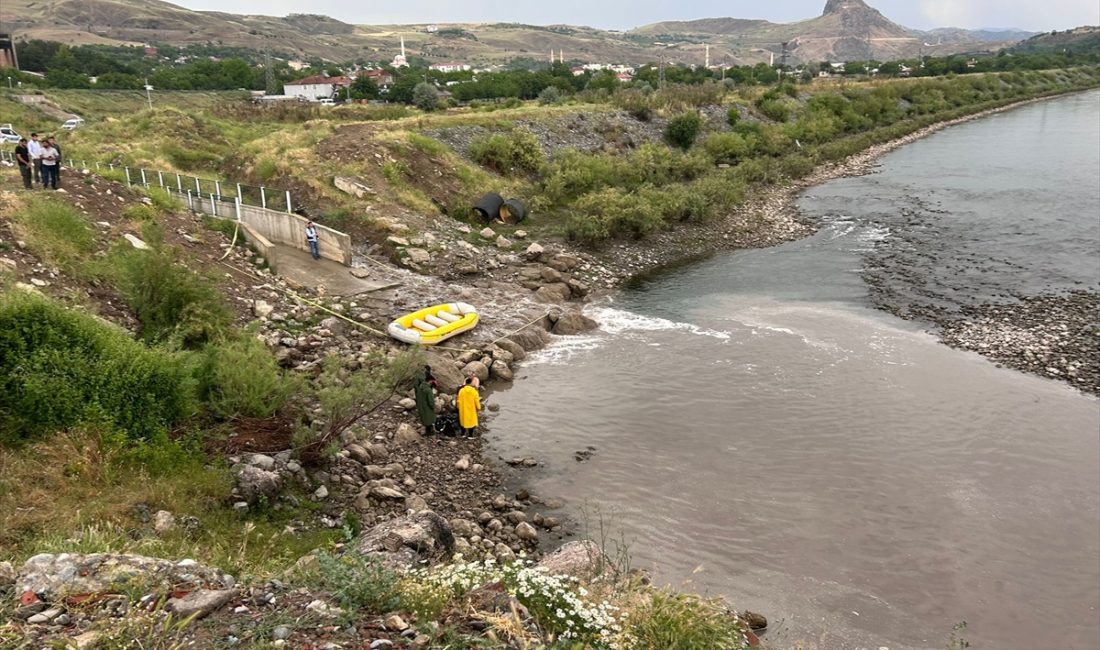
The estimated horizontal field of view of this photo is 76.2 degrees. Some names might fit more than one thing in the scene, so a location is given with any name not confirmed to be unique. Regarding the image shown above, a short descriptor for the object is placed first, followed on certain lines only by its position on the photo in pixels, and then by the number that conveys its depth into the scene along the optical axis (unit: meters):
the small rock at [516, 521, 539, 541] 11.37
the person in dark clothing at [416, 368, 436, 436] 14.12
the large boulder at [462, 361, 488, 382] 17.16
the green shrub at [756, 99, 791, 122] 54.59
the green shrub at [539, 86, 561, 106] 64.34
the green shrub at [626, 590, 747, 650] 6.29
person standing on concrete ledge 23.08
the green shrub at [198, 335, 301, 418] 11.74
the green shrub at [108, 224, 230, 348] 14.38
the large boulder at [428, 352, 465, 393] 16.20
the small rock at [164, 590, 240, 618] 5.89
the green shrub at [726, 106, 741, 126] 50.38
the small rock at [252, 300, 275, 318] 17.92
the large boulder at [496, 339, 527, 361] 18.62
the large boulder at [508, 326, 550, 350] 19.31
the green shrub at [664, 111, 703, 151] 45.50
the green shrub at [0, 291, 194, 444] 9.34
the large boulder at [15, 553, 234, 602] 6.02
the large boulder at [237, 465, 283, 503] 10.13
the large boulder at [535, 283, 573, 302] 22.52
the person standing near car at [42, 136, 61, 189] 19.14
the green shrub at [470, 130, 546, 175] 35.16
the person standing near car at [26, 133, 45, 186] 19.25
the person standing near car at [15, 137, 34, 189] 19.06
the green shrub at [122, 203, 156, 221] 20.08
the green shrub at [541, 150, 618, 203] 33.22
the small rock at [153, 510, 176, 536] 8.59
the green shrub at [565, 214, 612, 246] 27.88
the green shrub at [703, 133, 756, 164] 43.47
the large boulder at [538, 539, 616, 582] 9.07
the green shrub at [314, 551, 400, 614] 6.32
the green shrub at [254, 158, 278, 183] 30.12
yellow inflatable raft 18.08
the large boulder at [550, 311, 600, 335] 20.56
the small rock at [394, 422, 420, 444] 13.70
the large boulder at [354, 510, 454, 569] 8.66
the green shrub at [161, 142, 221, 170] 34.72
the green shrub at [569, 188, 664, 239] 28.64
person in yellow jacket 14.46
